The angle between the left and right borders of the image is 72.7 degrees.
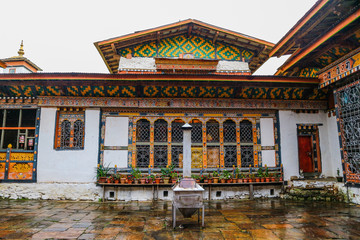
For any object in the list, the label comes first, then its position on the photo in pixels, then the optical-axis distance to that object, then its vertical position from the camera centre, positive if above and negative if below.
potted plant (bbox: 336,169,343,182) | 8.94 -0.94
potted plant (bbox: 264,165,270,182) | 9.52 -0.90
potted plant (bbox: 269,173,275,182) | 9.56 -0.97
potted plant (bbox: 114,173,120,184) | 9.04 -0.98
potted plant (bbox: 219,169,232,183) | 9.29 -0.93
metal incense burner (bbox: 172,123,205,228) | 5.66 -1.04
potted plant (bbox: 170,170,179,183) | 9.20 -0.91
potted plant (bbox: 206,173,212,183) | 9.24 -1.02
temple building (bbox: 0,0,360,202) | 9.14 +1.33
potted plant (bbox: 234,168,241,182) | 9.54 -0.86
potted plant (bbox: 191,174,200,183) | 9.21 -0.95
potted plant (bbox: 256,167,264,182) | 9.48 -0.90
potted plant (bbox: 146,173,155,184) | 9.12 -1.01
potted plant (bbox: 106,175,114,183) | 9.05 -1.00
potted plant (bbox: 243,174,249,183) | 9.40 -1.05
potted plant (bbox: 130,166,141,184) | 9.30 -0.80
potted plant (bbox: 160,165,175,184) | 9.34 -0.73
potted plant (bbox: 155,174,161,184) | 9.07 -1.04
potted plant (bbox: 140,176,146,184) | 9.08 -1.06
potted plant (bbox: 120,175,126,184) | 9.02 -1.03
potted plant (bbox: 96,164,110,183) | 9.09 -0.80
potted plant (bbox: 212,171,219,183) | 9.24 -0.94
